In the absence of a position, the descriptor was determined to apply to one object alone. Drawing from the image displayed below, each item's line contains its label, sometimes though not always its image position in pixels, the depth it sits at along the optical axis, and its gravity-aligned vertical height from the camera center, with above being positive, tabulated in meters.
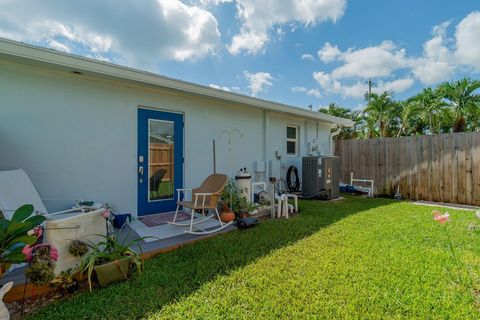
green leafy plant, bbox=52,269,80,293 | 2.13 -1.08
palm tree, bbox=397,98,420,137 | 14.11 +2.98
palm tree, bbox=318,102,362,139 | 16.15 +3.49
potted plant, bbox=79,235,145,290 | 2.20 -0.95
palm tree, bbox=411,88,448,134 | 13.05 +3.34
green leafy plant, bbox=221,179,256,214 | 4.65 -0.75
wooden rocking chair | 3.68 -0.54
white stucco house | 3.41 +0.67
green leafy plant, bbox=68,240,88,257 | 2.18 -0.78
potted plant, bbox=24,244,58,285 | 1.81 -0.78
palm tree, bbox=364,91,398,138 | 14.80 +3.45
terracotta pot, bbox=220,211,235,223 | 4.19 -0.94
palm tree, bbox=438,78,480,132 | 11.64 +3.31
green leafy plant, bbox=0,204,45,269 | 1.74 -0.54
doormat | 4.17 -1.03
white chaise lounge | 2.13 -0.54
